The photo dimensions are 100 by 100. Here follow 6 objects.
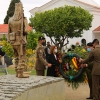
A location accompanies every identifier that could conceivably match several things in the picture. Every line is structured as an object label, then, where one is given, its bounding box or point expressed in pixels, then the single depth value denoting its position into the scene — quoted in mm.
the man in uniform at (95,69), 6299
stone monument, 6096
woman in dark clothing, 7309
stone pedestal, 4529
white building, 31055
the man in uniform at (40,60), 7119
